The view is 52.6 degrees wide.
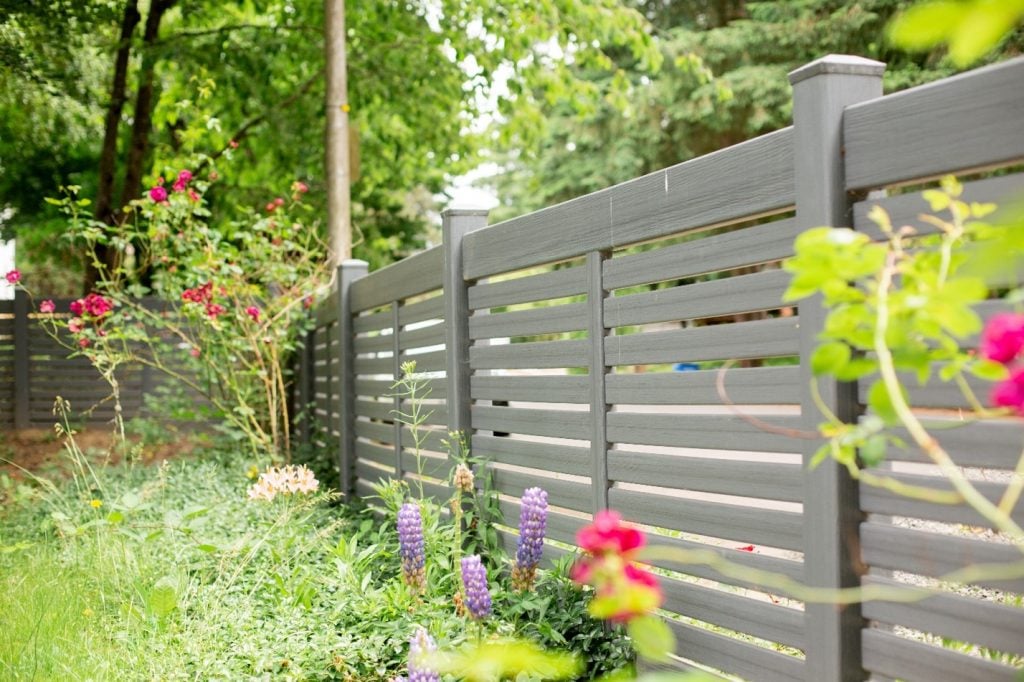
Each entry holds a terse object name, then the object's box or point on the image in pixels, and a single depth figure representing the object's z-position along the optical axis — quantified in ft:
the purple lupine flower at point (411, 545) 10.28
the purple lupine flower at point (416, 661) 7.90
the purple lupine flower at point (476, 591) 8.04
